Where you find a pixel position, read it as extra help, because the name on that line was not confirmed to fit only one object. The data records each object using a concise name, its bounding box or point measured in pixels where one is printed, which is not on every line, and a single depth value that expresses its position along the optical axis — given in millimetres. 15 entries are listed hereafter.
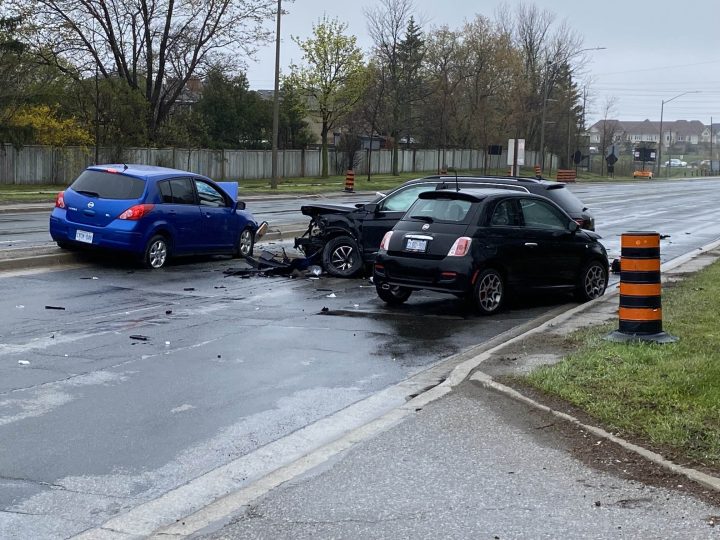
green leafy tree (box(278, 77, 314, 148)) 65812
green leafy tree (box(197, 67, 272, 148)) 65125
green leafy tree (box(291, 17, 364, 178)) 62281
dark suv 15492
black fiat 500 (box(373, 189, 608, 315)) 12281
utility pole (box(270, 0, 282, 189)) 42969
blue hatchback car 15594
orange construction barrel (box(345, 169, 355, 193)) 46600
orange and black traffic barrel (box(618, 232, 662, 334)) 9570
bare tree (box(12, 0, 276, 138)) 51250
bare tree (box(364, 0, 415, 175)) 65438
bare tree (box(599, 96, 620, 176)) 96931
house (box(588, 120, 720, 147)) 139825
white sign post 48469
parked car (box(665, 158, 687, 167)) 156888
